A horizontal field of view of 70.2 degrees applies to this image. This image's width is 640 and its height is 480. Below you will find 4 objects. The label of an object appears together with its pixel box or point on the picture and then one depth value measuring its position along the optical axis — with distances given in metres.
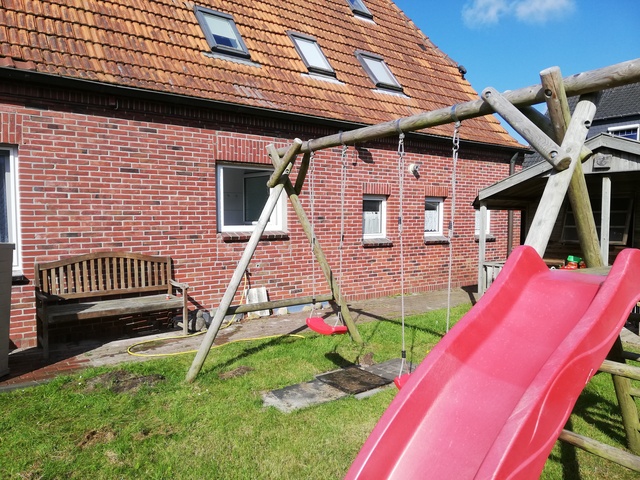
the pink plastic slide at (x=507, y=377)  1.75
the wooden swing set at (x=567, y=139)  2.63
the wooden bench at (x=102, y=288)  5.38
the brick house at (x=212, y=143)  5.71
